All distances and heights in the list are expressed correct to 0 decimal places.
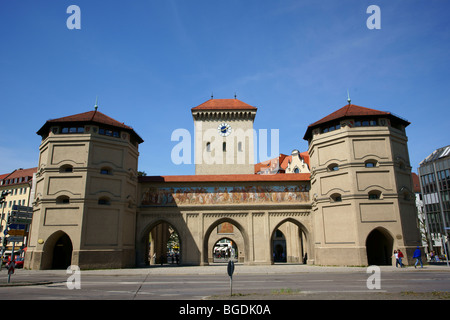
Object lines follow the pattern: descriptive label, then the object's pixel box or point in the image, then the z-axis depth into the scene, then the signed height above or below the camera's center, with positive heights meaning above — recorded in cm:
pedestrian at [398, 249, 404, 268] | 2575 -129
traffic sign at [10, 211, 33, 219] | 1898 +174
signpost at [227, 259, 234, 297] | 1168 -88
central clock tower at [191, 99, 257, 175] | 4953 +1592
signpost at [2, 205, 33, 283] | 1867 +128
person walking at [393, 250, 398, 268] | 2592 -124
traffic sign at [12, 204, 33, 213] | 1916 +211
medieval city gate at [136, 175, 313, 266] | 3325 +326
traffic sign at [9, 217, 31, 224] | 1892 +139
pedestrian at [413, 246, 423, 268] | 2508 -112
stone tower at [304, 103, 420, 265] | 2792 +457
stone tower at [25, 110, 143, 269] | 2812 +418
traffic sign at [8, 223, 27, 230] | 1870 +104
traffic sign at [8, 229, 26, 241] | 1850 +69
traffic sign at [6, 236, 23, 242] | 1842 +31
